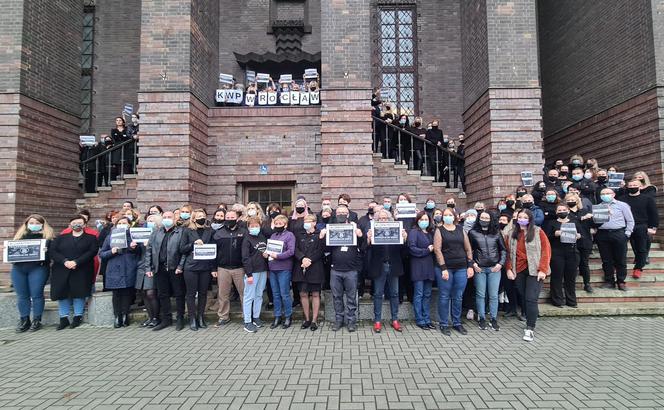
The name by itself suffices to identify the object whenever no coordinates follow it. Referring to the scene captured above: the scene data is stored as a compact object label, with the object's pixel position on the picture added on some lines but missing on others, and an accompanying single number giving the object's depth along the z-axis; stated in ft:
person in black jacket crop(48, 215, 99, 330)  23.53
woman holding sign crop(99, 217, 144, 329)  23.62
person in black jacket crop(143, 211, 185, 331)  23.02
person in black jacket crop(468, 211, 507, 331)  22.39
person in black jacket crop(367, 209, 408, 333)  22.36
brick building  33.17
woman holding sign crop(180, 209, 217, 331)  23.03
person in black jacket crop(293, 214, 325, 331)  22.67
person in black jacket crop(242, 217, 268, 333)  22.85
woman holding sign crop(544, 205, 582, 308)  23.34
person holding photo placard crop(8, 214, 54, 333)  23.73
